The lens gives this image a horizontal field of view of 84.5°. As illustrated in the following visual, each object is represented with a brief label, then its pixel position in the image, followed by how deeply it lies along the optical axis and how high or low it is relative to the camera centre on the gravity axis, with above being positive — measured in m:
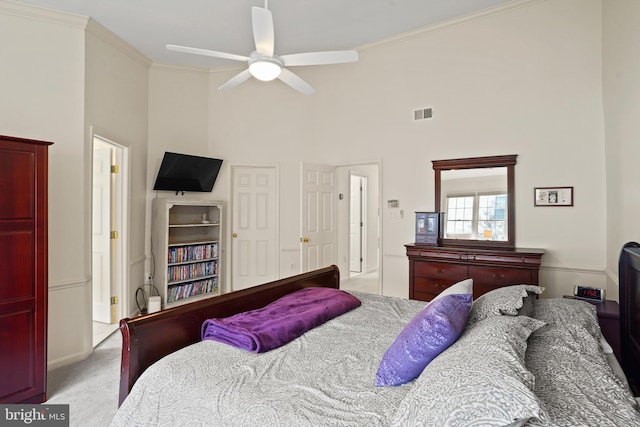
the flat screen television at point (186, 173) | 4.55 +0.55
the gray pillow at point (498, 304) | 1.72 -0.46
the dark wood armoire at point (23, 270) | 2.29 -0.38
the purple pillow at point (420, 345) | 1.40 -0.53
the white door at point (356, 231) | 7.20 -0.35
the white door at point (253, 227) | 5.15 -0.19
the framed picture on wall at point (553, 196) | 3.50 +0.18
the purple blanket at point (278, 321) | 1.79 -0.61
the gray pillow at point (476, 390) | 0.93 -0.50
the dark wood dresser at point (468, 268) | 3.38 -0.55
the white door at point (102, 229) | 4.20 -0.18
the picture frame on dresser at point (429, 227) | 4.04 -0.16
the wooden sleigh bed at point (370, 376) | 1.00 -0.64
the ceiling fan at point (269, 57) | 2.29 +1.12
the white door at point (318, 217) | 4.77 -0.04
